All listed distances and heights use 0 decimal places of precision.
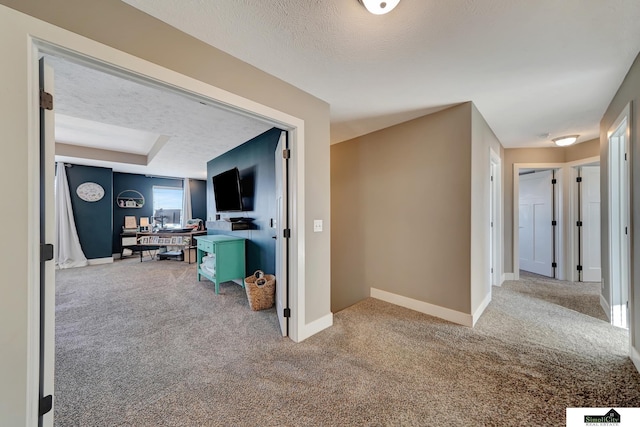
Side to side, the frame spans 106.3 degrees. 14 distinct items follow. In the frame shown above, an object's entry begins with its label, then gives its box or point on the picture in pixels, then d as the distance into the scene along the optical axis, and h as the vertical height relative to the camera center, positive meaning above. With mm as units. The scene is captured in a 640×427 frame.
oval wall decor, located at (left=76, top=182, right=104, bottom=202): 5602 +576
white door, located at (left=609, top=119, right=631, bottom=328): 2601 -236
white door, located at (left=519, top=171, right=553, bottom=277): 4484 -218
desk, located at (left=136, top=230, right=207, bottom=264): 5727 -577
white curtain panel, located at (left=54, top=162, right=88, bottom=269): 5234 -311
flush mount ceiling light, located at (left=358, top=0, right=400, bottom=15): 1298 +1149
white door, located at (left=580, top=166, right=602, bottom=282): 4020 -193
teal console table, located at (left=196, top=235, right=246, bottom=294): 3543 -650
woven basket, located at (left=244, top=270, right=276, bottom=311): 2963 -969
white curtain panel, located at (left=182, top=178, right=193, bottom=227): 7531 +342
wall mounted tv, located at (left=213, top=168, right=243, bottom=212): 3837 +403
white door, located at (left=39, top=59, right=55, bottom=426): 1145 -225
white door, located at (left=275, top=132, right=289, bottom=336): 2344 -265
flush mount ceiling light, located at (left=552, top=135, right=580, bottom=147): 3592 +1094
